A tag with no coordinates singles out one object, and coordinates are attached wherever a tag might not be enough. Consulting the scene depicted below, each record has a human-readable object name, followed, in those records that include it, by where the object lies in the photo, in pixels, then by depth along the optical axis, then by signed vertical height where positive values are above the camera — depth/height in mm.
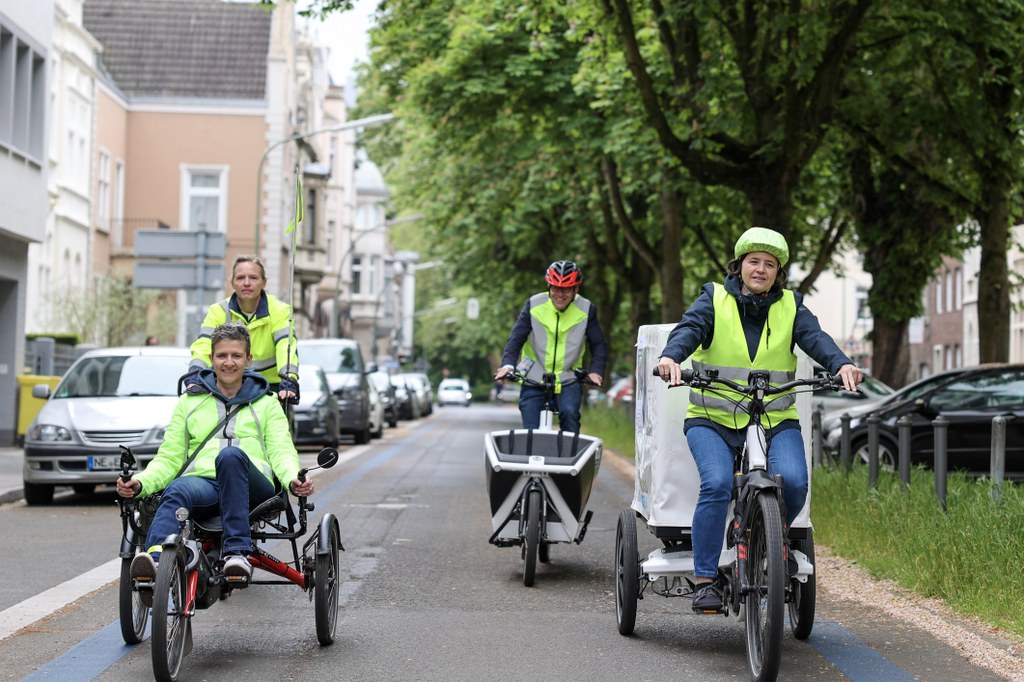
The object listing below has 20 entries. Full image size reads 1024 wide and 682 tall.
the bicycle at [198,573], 6262 -915
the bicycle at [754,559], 6367 -834
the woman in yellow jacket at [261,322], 9570 +165
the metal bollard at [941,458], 10828 -564
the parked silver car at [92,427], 14719 -736
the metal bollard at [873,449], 12781 -628
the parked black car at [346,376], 29250 -408
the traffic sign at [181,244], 21828 +1367
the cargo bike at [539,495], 9680 -805
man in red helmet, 10602 +100
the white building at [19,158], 25344 +2884
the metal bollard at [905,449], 12023 -574
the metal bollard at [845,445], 14086 -652
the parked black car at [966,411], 18328 -448
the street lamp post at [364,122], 34369 +4990
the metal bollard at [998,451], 10648 -502
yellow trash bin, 24531 -843
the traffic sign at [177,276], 22031 +952
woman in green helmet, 7074 +54
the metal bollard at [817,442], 15664 -708
